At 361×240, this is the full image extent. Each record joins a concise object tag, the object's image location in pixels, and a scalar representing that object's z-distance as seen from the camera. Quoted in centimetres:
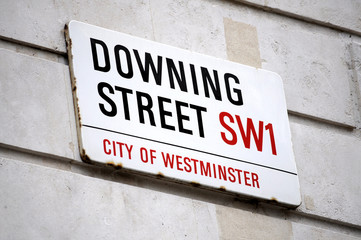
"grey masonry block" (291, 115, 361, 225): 443
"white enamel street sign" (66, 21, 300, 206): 398
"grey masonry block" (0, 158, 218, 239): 365
